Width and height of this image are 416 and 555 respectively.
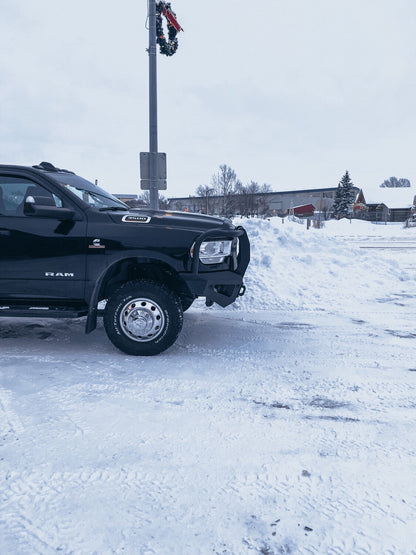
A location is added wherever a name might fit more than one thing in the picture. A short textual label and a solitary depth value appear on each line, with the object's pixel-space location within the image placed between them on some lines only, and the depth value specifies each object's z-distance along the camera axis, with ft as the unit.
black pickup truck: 13.67
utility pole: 27.61
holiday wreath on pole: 29.45
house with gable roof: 230.07
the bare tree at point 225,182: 206.28
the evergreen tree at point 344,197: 236.02
